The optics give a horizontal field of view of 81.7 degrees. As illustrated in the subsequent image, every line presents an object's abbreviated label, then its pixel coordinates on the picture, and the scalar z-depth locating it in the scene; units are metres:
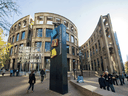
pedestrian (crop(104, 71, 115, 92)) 5.51
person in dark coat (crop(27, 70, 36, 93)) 5.74
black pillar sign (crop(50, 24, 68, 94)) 5.59
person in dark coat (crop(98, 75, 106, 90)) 5.58
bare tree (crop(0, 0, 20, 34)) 5.19
